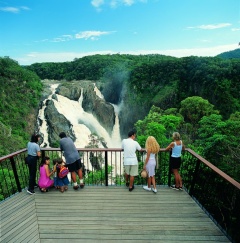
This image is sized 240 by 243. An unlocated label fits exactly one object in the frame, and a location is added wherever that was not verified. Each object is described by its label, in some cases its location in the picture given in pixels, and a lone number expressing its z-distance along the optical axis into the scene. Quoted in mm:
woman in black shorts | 5629
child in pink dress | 5840
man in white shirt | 5602
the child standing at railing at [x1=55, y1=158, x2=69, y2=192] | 5848
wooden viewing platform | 3992
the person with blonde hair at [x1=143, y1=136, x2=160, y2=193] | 5485
